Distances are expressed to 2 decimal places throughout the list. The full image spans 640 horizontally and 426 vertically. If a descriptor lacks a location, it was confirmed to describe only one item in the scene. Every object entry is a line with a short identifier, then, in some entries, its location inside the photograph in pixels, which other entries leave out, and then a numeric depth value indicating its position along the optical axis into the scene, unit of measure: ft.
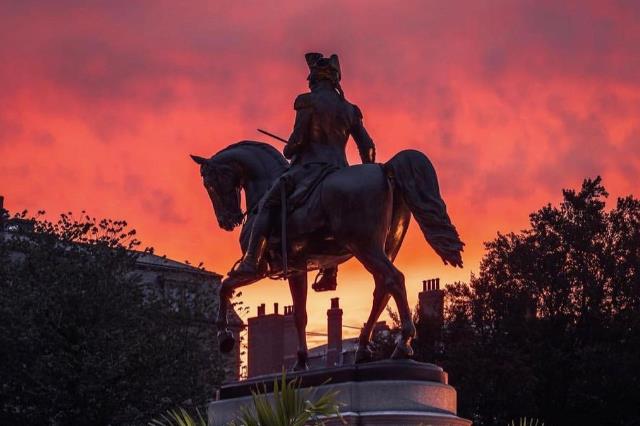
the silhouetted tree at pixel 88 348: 124.67
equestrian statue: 49.57
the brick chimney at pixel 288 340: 227.81
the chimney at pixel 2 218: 159.67
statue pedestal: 46.44
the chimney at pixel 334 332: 207.82
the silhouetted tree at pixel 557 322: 153.79
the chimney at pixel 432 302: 168.23
